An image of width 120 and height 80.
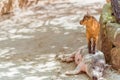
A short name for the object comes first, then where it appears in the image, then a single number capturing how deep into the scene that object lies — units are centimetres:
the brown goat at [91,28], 653
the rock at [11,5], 1236
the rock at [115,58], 638
